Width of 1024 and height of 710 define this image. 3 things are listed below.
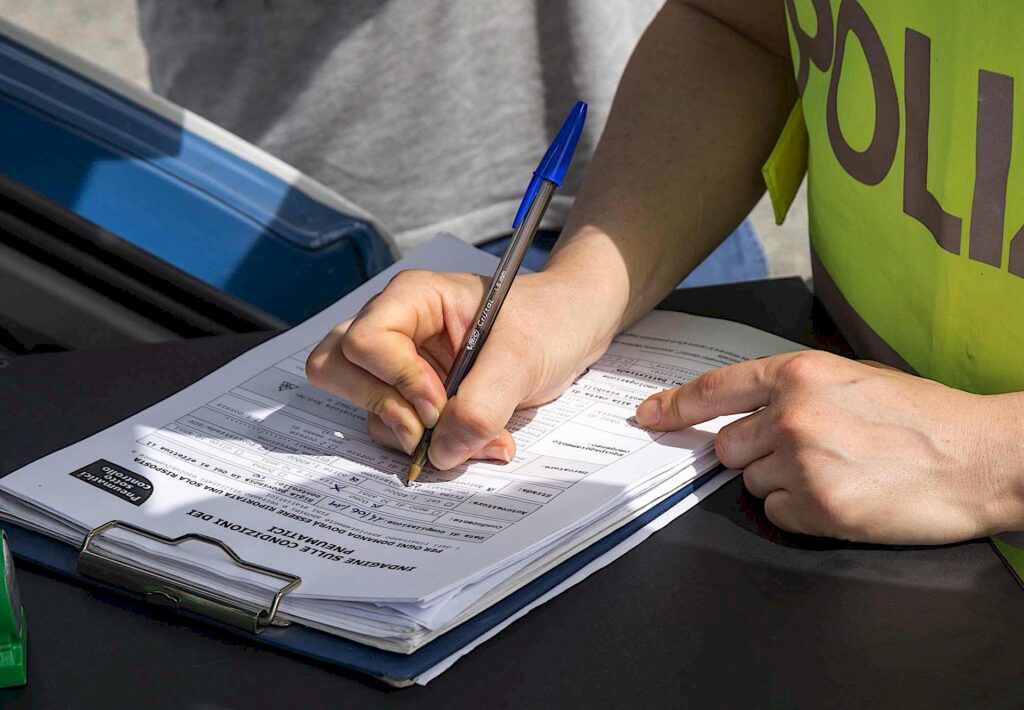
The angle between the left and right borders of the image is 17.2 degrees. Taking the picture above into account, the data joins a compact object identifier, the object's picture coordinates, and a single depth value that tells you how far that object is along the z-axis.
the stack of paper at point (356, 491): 1.19
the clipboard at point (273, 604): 1.18
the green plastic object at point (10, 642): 1.18
